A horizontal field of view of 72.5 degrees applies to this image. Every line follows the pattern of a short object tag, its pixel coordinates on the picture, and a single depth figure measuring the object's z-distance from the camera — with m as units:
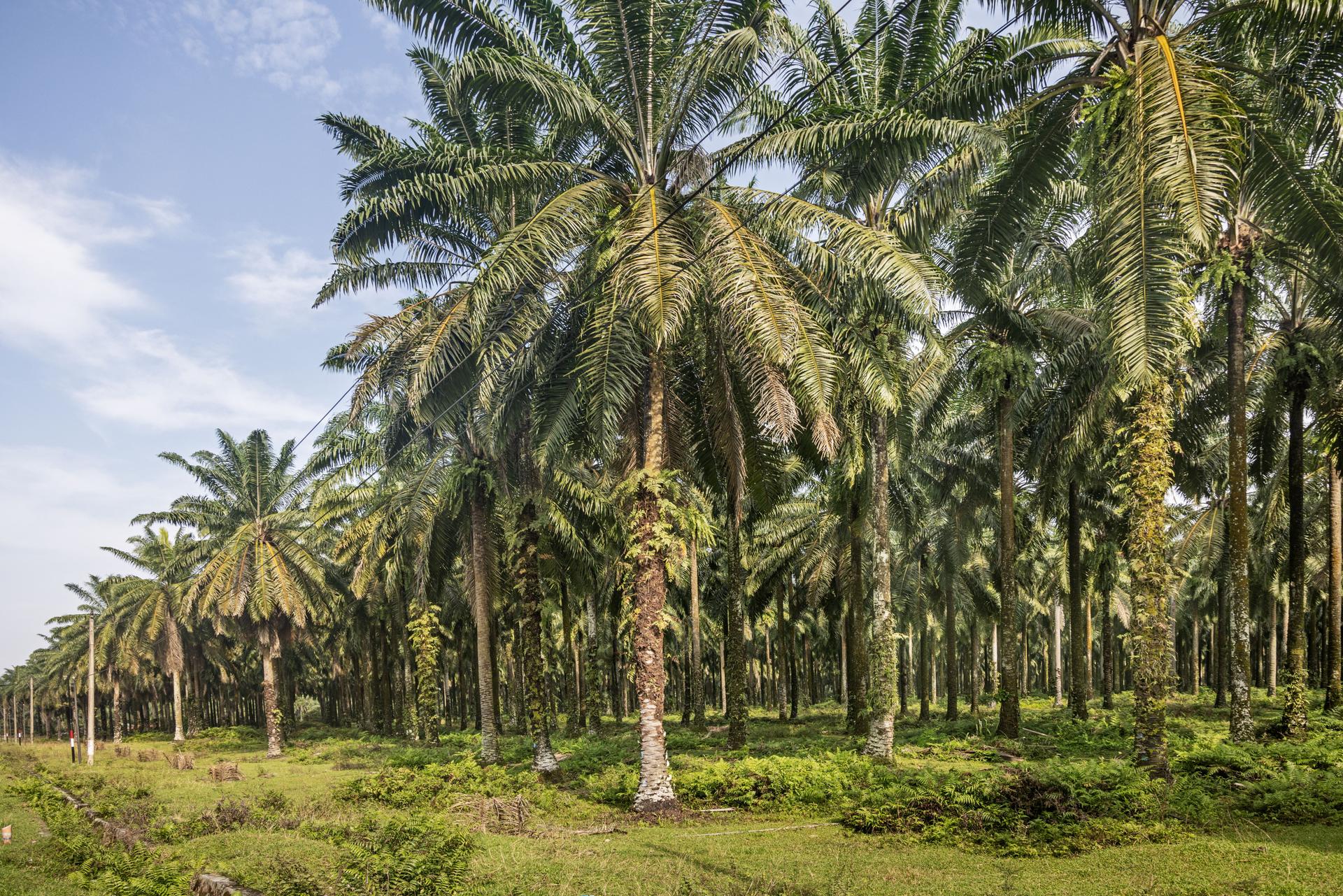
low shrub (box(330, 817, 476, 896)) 10.79
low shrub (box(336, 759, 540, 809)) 20.27
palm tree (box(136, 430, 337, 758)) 38.06
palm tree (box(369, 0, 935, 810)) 15.07
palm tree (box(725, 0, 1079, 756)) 14.49
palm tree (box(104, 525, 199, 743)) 49.69
